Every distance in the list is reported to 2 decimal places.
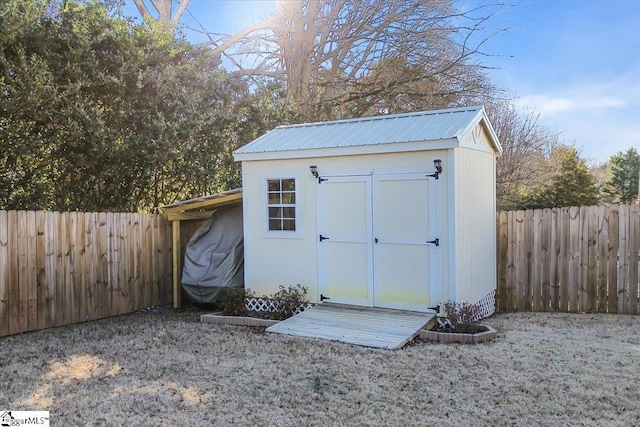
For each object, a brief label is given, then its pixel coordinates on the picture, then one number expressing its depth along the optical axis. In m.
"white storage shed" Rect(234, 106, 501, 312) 6.20
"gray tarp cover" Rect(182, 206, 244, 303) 7.86
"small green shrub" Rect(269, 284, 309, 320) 6.94
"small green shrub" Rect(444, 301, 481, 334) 5.86
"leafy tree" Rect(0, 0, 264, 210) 7.57
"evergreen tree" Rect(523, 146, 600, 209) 13.61
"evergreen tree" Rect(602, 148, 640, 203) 19.83
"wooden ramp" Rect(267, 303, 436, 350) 5.51
